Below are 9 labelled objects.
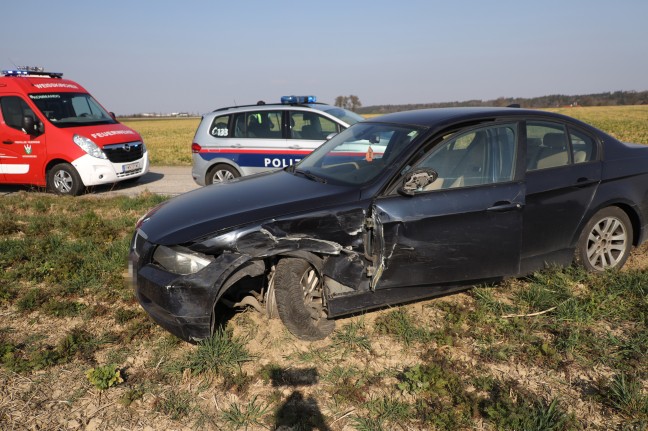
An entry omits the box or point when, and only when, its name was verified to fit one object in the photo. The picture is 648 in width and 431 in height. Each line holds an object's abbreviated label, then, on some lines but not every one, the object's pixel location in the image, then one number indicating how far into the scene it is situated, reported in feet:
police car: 28.37
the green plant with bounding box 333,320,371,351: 11.85
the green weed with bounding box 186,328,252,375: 11.05
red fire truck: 31.53
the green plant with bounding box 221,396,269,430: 9.34
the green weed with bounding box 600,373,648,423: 9.05
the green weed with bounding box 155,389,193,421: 9.70
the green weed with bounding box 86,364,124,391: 10.47
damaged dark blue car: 11.23
